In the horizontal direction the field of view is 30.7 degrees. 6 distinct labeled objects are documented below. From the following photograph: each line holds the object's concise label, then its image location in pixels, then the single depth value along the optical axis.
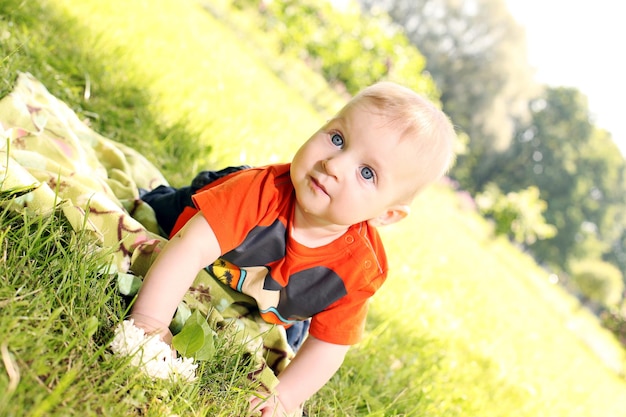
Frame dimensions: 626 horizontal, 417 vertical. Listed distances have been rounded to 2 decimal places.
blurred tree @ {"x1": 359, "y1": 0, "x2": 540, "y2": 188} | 30.00
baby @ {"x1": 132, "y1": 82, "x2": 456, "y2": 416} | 1.04
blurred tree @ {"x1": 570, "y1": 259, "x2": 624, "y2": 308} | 16.61
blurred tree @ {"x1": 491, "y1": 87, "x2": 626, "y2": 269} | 32.07
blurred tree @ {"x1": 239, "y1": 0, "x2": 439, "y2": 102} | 10.75
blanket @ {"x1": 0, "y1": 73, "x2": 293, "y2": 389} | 1.02
